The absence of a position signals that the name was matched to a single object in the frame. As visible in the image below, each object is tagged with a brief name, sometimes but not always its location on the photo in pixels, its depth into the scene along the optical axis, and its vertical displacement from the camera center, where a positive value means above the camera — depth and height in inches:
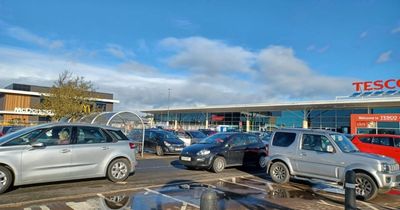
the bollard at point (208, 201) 150.4 -30.1
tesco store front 1568.7 +105.2
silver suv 353.4 -31.0
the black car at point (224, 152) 509.7 -34.1
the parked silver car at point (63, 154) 331.3 -30.2
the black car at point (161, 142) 781.3 -33.8
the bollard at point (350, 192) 214.8 -35.2
